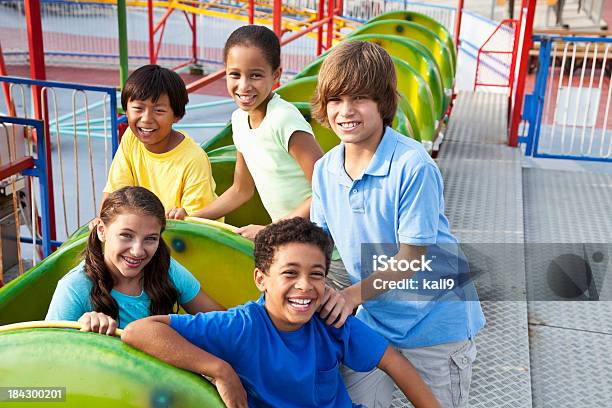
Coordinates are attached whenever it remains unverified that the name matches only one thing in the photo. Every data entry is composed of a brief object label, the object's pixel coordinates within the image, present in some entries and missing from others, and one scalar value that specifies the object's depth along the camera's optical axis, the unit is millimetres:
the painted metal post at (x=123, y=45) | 3365
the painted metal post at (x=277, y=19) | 4559
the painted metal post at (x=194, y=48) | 10609
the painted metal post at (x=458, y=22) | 6582
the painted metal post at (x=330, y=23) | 6791
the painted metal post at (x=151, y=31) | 5438
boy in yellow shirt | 2180
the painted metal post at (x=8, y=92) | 3773
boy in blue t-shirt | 1311
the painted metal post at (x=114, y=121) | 3132
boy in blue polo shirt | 1475
